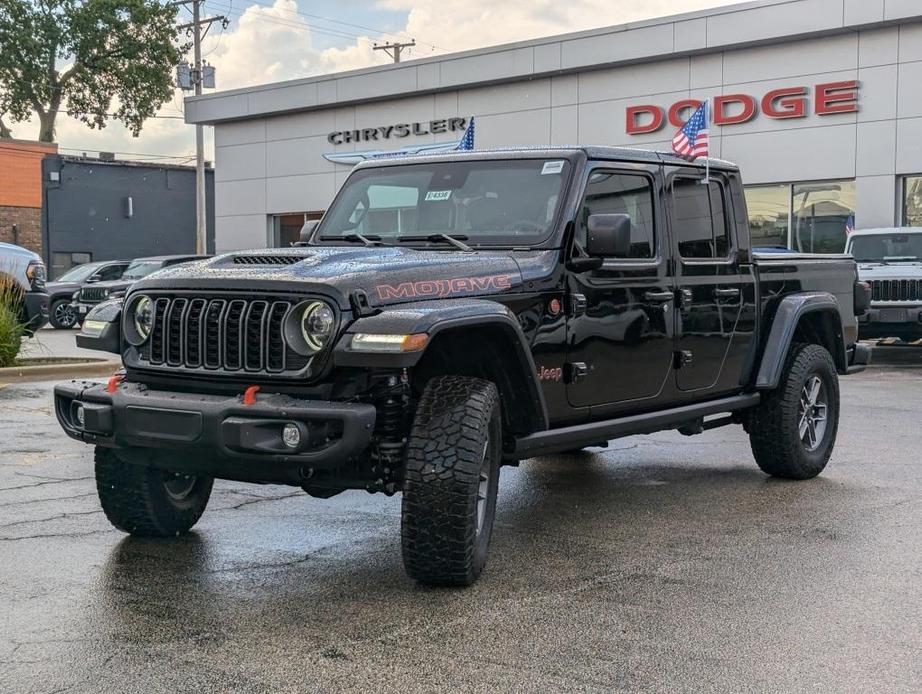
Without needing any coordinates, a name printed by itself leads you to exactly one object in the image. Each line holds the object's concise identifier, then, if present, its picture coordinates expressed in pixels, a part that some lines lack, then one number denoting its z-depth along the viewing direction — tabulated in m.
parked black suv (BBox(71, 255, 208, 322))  23.59
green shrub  14.03
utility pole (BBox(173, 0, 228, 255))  36.47
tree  50.47
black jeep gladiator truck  4.73
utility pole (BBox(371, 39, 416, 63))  58.56
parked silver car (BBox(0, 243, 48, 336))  15.88
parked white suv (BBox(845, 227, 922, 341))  16.48
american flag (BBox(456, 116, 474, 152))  12.84
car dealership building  22.84
